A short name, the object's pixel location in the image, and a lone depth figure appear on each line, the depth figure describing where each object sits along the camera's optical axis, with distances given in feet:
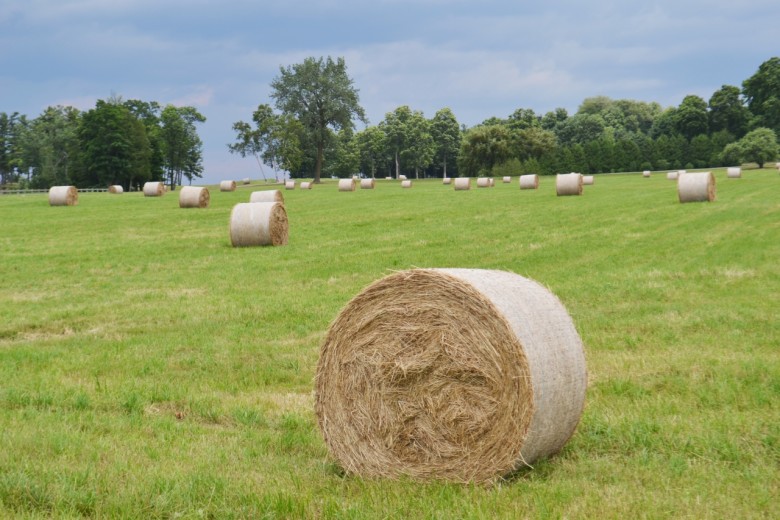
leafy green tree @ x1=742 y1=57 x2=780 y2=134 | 415.44
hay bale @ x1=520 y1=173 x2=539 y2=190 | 189.06
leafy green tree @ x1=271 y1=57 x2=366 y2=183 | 351.05
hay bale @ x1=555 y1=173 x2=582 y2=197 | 148.66
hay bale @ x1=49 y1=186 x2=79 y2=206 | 161.58
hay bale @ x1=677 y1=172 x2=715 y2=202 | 114.73
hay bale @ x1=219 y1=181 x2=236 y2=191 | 247.09
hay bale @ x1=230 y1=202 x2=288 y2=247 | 80.12
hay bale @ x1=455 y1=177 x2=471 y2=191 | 206.38
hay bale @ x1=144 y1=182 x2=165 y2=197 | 200.95
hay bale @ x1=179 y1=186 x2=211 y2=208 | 145.28
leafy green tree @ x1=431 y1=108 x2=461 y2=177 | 484.33
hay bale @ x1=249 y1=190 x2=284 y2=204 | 121.45
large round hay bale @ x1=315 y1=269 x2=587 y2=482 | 21.01
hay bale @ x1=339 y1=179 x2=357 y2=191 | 226.58
